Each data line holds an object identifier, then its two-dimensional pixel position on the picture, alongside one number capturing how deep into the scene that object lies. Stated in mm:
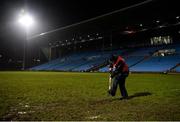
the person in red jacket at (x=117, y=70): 6306
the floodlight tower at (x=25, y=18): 29225
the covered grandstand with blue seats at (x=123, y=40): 27255
